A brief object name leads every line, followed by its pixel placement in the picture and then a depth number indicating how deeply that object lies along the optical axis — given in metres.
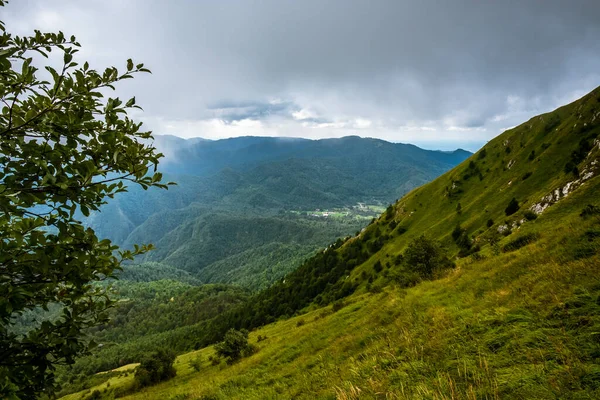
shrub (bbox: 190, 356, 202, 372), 43.44
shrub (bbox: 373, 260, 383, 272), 91.83
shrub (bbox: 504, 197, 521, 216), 60.58
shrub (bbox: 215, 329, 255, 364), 34.62
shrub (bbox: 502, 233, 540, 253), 21.10
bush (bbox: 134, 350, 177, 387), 47.22
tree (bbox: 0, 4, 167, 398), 4.31
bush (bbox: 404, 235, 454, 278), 38.53
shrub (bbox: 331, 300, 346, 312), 35.97
